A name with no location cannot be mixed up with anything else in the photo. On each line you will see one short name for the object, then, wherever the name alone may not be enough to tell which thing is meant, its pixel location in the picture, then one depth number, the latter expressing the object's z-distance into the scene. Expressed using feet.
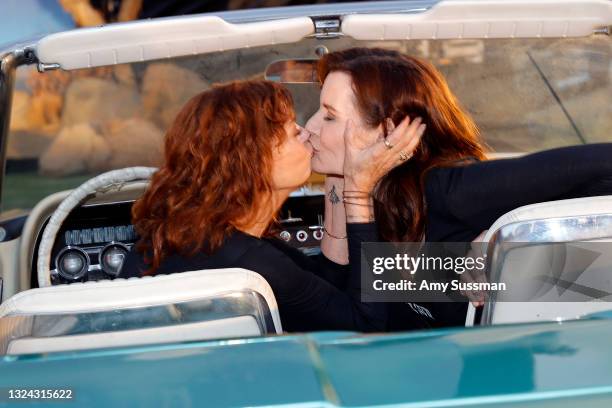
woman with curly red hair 16.26
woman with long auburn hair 14.83
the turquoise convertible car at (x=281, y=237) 9.20
